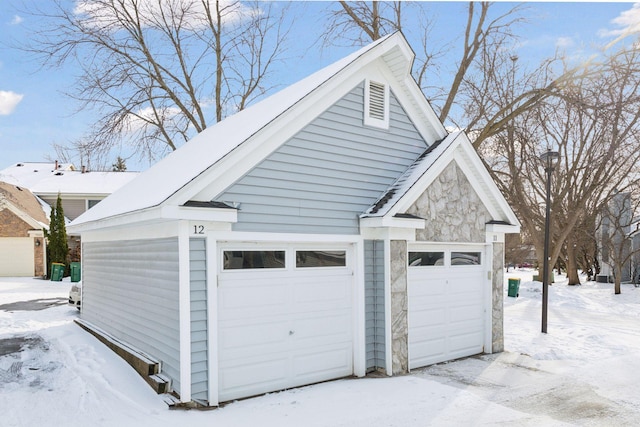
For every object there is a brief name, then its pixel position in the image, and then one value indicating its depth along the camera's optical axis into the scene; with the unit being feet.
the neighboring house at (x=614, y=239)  76.99
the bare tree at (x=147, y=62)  59.36
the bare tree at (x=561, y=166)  62.28
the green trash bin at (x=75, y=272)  70.44
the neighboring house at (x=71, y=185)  92.99
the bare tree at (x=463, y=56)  59.00
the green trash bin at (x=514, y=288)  64.42
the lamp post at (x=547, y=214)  37.37
